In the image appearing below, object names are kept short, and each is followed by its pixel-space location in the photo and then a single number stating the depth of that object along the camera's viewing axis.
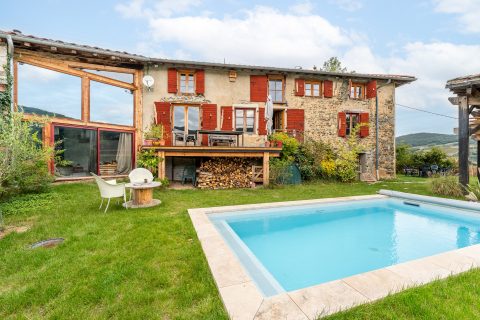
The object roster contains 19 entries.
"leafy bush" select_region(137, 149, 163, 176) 7.76
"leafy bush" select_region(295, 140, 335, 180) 10.27
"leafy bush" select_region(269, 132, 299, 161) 10.29
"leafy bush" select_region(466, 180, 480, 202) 6.46
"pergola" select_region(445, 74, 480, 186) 6.80
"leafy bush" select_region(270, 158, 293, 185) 8.96
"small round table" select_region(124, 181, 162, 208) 5.16
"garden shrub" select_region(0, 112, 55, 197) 4.86
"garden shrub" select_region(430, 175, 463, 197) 7.14
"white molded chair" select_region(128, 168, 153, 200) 5.71
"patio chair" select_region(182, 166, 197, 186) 9.40
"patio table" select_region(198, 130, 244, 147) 8.43
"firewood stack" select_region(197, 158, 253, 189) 8.45
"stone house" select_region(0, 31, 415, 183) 8.05
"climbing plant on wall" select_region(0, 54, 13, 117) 6.85
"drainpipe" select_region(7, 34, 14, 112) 6.89
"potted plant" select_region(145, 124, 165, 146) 8.09
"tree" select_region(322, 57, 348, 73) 21.66
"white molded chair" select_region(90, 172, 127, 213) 4.71
